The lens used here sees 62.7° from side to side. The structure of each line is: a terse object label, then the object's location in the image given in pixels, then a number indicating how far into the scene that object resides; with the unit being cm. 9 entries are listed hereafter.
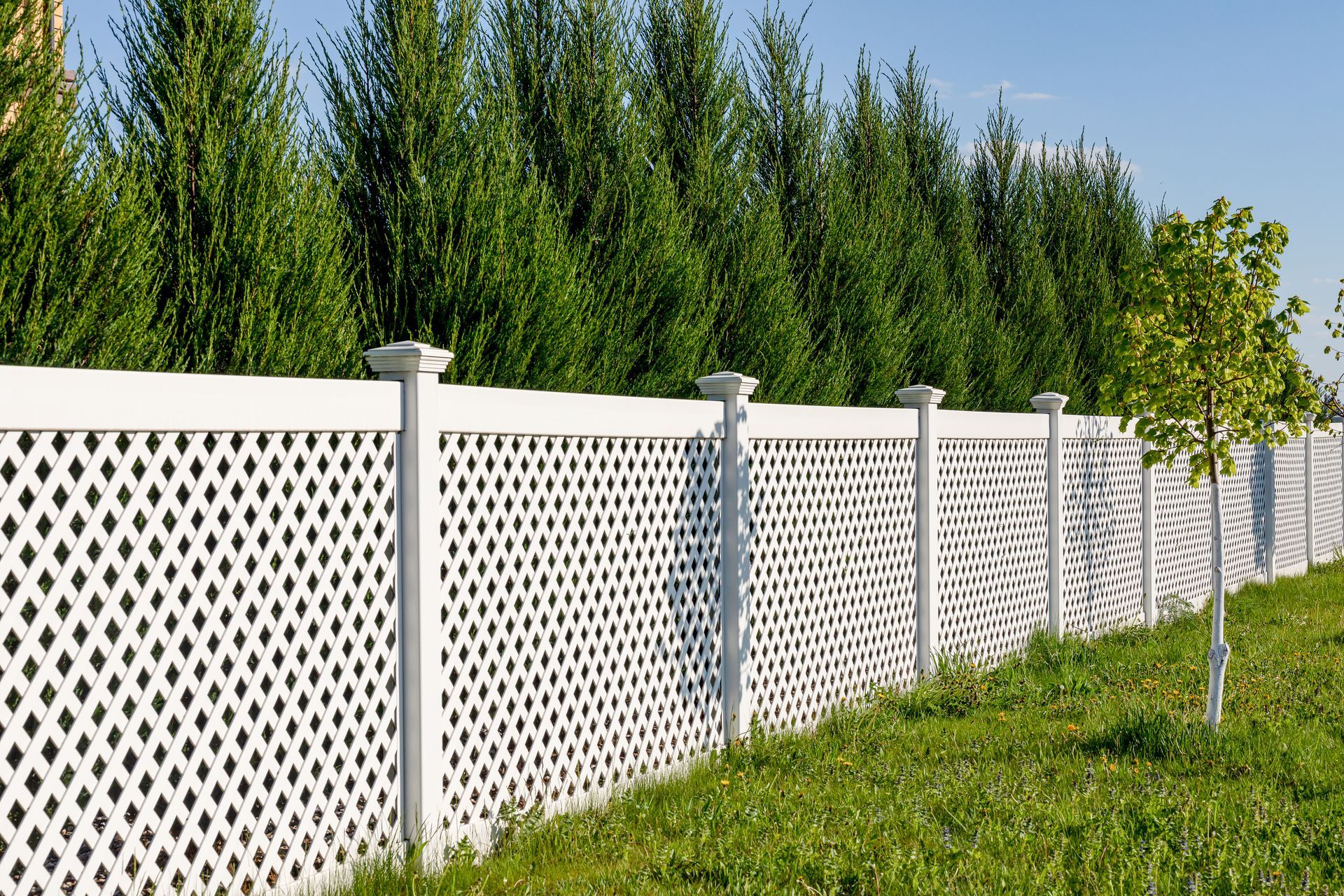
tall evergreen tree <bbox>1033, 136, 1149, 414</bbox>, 1558
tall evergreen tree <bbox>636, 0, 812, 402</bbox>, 913
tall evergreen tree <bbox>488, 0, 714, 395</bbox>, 798
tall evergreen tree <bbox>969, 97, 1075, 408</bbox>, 1429
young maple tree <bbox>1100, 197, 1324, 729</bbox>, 597
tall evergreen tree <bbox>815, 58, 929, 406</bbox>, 1057
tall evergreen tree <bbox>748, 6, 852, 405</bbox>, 1049
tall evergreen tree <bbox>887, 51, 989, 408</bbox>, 1216
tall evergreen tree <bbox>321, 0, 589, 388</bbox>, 627
